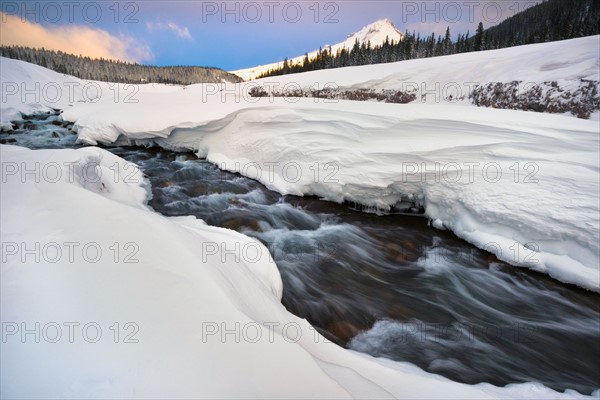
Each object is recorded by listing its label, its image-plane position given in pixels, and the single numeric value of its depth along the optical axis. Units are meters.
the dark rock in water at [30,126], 14.36
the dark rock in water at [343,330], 3.09
